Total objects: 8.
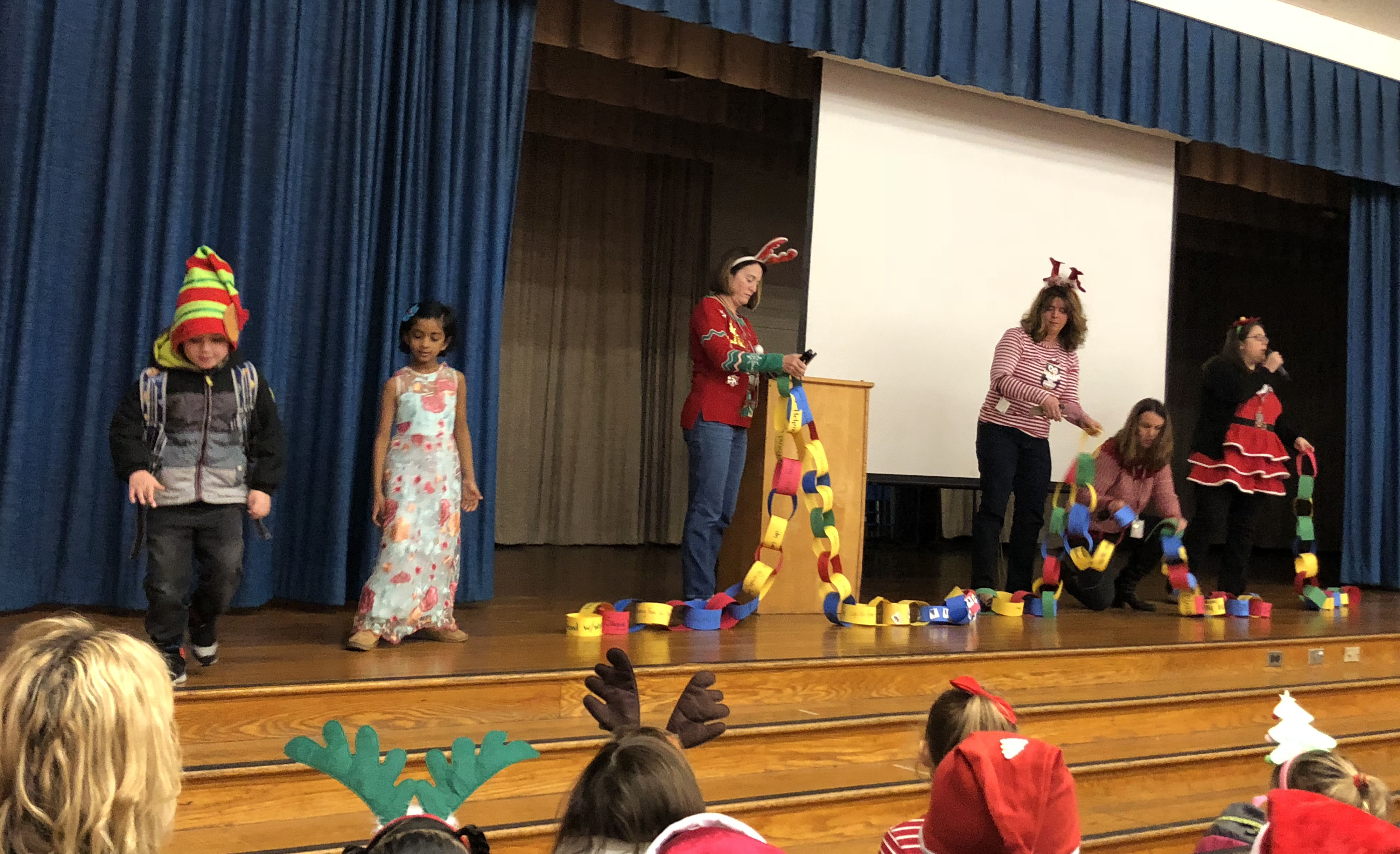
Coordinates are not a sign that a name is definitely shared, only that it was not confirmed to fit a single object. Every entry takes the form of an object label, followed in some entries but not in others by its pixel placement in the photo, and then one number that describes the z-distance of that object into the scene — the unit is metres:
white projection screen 5.16
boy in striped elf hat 2.82
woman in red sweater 4.14
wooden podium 4.57
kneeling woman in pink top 5.06
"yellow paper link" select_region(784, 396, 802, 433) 4.26
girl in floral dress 3.45
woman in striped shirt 4.82
